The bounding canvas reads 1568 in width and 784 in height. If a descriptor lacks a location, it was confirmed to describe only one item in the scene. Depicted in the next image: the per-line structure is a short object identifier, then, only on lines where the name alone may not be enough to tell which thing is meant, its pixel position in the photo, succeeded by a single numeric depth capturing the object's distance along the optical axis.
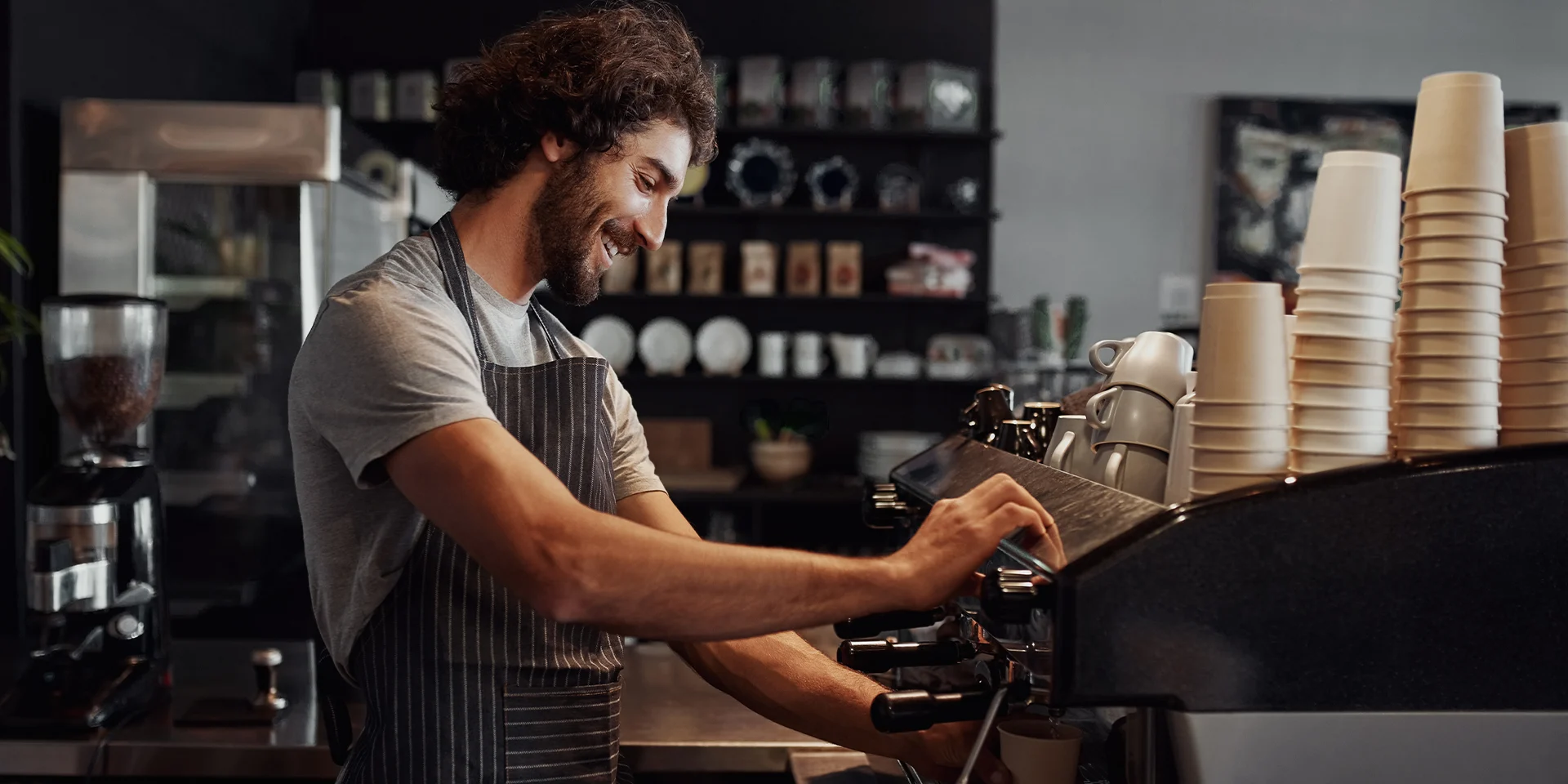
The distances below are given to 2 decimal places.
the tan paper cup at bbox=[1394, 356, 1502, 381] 0.92
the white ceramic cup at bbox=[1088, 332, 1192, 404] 1.20
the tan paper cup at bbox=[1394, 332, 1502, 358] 0.92
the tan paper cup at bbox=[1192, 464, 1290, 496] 0.91
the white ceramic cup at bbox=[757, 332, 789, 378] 4.98
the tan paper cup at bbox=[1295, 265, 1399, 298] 0.91
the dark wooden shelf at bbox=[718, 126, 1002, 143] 4.95
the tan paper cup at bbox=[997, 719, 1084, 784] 1.05
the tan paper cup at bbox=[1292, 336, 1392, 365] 0.91
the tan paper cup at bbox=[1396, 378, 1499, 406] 0.92
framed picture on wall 5.46
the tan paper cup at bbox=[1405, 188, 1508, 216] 0.92
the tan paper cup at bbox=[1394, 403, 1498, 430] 0.91
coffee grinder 1.84
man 1.01
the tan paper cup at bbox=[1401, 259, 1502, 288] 0.92
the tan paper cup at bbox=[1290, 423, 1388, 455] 0.91
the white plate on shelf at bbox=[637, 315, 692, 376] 5.13
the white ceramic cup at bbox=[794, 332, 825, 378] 4.96
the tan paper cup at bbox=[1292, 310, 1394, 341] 0.91
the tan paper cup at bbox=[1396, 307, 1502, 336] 0.92
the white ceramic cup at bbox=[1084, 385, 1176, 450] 1.16
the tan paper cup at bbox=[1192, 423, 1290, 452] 0.92
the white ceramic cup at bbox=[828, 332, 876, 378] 4.98
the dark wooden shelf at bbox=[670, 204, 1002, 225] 4.95
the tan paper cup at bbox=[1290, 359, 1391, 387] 0.92
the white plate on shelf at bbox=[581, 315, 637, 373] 5.07
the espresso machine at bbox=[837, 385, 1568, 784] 0.85
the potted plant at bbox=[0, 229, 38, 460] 2.47
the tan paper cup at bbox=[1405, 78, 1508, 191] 0.92
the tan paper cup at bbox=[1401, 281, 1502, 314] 0.92
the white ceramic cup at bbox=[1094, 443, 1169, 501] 1.13
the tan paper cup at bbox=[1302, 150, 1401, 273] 0.91
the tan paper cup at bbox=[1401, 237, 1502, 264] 0.92
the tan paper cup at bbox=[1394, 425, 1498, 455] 0.91
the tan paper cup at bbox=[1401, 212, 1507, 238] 0.92
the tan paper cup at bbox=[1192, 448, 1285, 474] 0.92
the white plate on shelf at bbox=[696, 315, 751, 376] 5.12
